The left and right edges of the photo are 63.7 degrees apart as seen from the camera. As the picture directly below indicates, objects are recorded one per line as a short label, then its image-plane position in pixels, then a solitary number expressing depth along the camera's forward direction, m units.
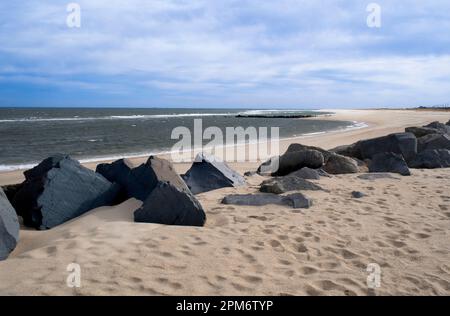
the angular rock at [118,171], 6.14
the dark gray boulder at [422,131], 13.48
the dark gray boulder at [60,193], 5.07
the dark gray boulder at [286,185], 6.82
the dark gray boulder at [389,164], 8.84
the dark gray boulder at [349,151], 11.61
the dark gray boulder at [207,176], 7.28
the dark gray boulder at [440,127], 15.71
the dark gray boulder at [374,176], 8.27
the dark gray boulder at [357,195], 6.58
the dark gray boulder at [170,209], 4.85
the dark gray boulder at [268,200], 5.94
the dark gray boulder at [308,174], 8.12
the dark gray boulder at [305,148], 10.13
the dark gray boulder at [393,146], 10.73
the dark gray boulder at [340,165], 9.18
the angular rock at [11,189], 6.10
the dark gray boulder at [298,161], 9.08
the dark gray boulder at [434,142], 11.38
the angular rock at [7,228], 3.93
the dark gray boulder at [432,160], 9.88
